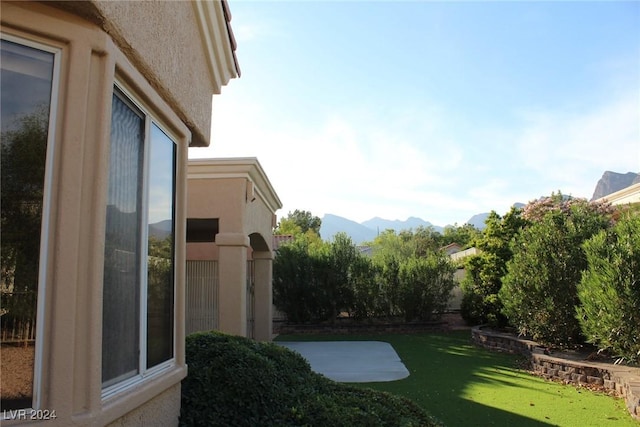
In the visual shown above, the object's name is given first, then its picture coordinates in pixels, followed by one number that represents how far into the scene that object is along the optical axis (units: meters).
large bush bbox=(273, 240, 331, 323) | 18.27
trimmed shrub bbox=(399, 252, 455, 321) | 18.45
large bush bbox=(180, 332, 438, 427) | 4.11
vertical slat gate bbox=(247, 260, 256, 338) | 14.64
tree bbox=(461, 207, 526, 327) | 15.20
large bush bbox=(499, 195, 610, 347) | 10.45
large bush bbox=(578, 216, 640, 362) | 7.77
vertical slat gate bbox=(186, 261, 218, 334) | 12.32
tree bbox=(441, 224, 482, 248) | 54.22
